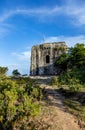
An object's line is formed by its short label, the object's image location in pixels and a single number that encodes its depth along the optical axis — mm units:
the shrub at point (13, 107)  3589
